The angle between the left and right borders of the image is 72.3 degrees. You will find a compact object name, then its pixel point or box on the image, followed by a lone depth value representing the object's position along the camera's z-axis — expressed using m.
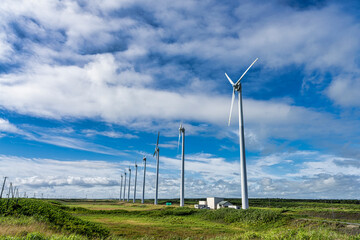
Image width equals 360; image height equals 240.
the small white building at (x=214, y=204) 83.38
